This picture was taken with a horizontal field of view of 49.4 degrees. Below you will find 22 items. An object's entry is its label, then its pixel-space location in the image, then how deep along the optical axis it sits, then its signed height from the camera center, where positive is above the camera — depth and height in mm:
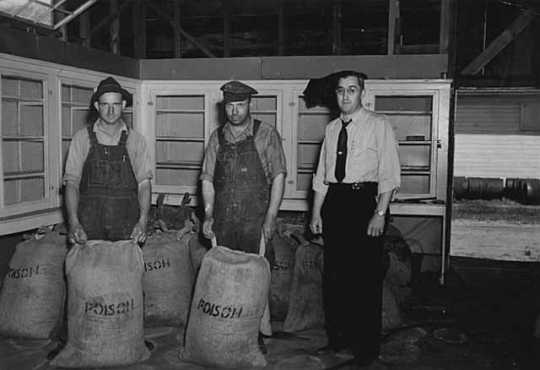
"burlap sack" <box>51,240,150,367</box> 3264 -887
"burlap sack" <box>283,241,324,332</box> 4098 -980
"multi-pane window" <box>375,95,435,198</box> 5680 +248
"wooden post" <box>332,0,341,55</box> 8211 +1856
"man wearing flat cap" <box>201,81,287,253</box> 3568 -159
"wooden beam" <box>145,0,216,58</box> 7027 +1690
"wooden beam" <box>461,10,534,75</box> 4828 +987
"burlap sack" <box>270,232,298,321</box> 4359 -940
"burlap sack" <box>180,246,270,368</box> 3238 -888
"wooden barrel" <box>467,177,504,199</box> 10672 -583
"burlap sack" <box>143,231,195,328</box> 4082 -947
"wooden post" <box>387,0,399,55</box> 5756 +1332
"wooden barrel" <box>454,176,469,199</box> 10633 -548
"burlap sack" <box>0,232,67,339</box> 3750 -929
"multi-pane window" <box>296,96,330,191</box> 5523 +105
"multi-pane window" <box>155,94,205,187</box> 5825 +99
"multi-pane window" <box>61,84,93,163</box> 4752 +337
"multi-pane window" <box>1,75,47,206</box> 4156 +60
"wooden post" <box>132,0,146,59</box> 6566 +1348
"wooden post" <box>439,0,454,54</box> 5590 +1297
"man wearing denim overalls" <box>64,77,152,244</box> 3469 -148
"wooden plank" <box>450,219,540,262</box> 8883 -1330
